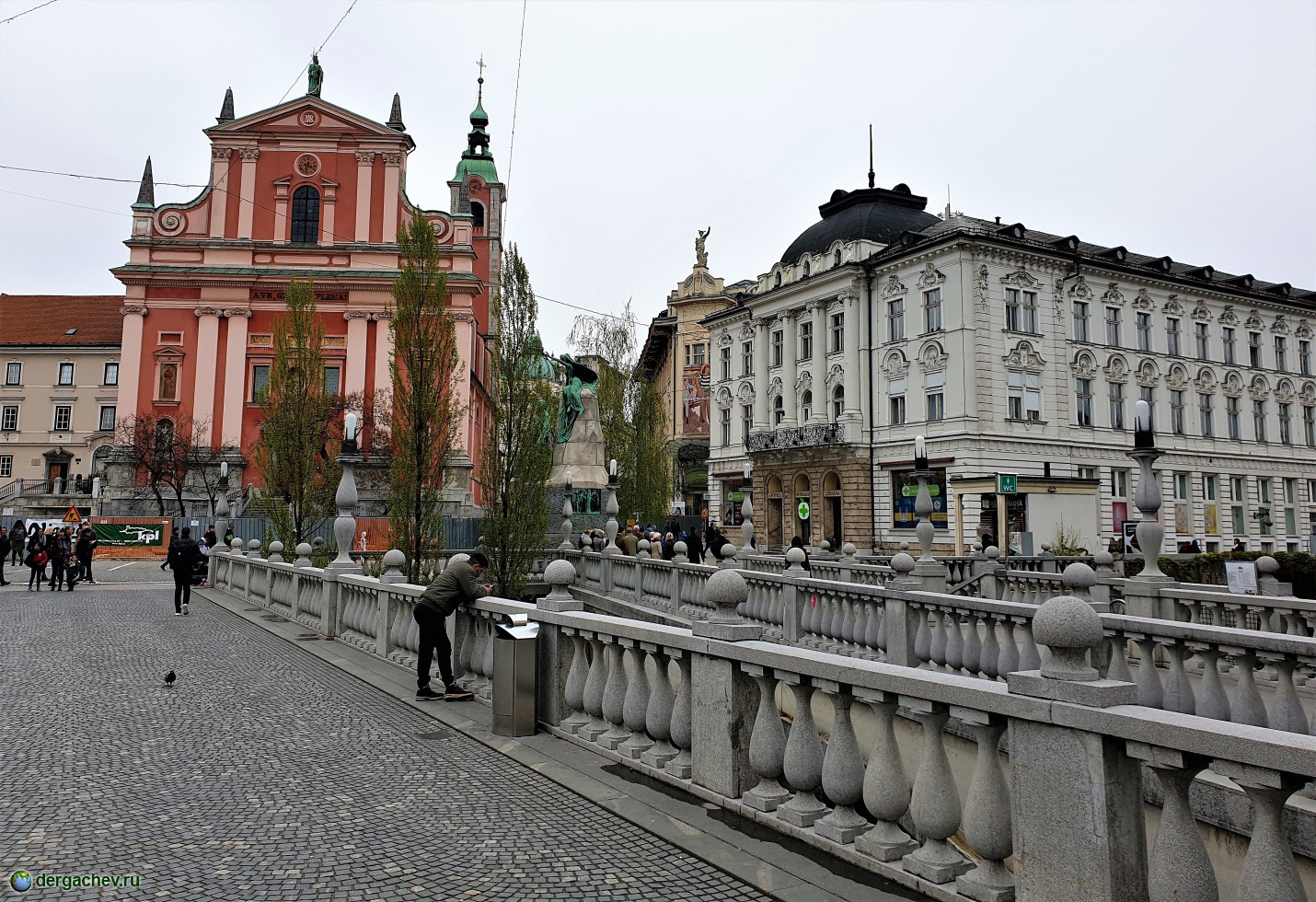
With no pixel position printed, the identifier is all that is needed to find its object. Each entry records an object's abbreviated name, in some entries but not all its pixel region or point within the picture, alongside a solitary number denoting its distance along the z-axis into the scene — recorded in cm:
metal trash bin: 677
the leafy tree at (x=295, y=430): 2406
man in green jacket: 808
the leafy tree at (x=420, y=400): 1817
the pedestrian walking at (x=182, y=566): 1587
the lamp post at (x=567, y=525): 2466
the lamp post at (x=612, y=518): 2147
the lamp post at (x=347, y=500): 1350
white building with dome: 3753
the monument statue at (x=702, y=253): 6750
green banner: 3406
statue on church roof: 4911
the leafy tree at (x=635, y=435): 4166
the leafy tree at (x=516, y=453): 1844
